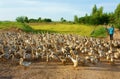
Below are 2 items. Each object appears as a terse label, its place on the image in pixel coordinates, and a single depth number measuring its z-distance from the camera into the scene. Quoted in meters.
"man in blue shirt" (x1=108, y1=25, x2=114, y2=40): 8.79
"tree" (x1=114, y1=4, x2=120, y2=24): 16.59
